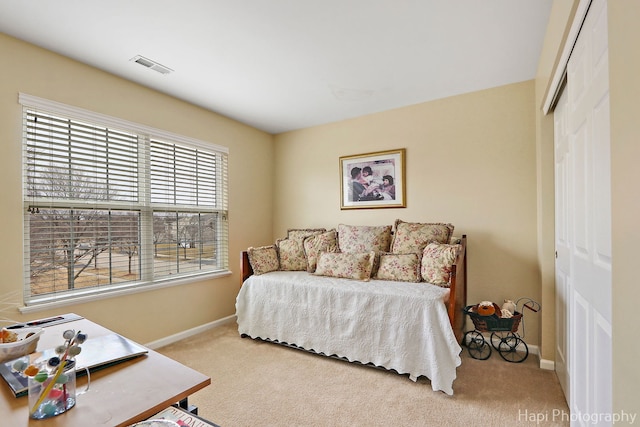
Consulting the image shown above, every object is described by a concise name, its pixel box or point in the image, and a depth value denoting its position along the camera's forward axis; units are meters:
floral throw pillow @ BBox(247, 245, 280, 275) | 3.33
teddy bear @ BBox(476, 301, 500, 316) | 2.60
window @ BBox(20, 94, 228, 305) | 2.29
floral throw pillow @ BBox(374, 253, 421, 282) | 2.82
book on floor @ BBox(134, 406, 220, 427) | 0.81
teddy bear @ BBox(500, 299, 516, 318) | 2.58
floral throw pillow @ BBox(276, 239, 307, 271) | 3.52
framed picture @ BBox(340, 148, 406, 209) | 3.50
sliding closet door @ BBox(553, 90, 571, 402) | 1.90
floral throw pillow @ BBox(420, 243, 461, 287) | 2.62
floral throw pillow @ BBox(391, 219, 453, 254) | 2.98
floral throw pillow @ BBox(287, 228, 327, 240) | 3.70
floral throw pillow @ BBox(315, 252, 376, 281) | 2.96
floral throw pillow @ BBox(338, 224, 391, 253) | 3.28
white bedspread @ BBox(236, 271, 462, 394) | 2.22
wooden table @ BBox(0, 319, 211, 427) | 0.79
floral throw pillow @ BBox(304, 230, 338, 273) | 3.45
